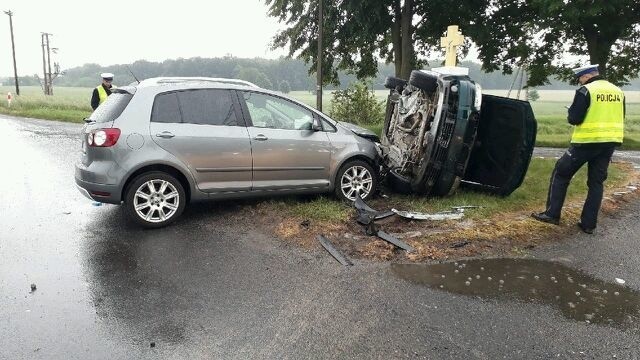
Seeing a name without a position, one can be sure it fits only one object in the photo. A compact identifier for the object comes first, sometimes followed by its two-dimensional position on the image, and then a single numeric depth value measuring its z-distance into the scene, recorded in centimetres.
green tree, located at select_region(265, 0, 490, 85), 1664
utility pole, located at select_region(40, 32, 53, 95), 4966
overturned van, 574
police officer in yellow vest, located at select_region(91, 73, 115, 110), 880
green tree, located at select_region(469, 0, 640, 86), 1511
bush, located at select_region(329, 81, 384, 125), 1867
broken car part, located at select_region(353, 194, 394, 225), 534
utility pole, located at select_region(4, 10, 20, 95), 4097
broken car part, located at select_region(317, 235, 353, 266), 437
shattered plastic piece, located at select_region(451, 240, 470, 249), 479
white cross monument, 918
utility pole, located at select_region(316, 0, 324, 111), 1756
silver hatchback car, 497
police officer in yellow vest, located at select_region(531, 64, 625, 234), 509
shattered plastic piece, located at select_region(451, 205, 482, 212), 592
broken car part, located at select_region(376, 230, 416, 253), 468
